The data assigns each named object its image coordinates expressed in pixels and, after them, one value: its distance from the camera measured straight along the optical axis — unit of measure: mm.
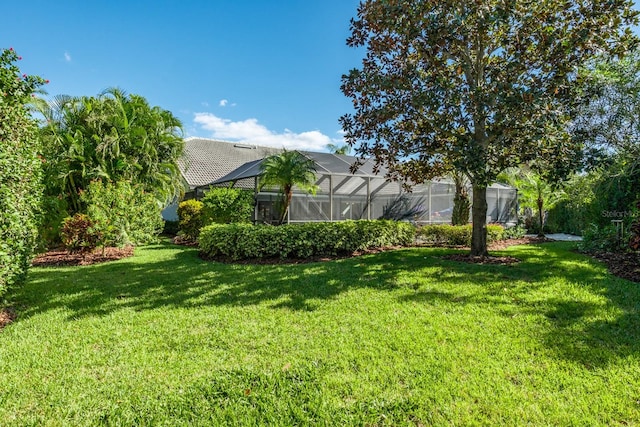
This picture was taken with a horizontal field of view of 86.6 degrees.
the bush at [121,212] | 9172
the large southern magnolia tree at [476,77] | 6539
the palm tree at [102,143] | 10758
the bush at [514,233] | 13635
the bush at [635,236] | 5856
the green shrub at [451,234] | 11231
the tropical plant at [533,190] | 14578
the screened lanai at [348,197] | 12656
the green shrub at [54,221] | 9781
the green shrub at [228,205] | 11977
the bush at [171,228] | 17344
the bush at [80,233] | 8641
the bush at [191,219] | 13719
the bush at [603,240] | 9094
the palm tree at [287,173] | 11398
